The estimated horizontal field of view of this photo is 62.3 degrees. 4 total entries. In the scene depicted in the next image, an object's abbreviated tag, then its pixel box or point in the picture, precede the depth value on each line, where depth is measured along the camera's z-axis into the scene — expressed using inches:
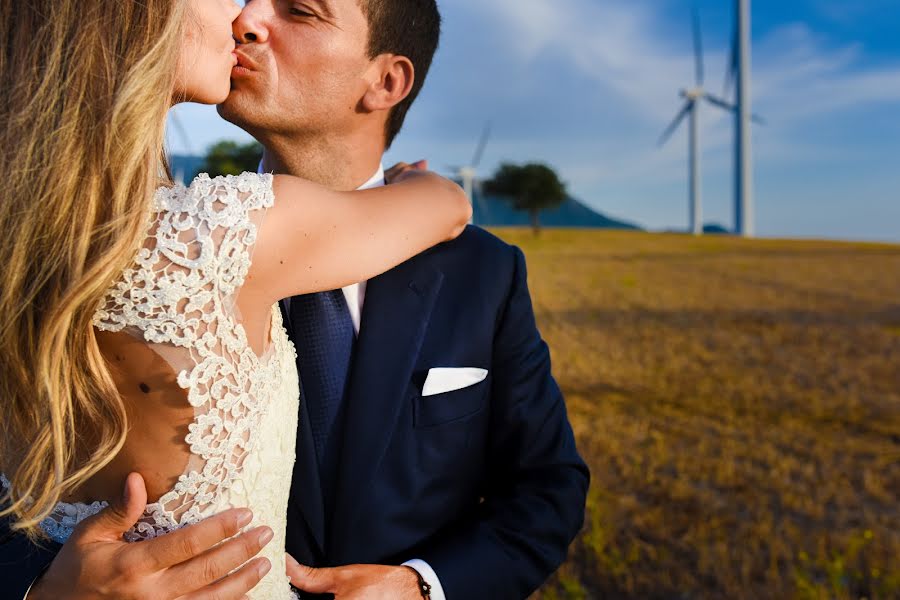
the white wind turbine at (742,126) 2438.5
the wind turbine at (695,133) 2435.8
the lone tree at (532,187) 3363.7
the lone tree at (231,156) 2413.9
